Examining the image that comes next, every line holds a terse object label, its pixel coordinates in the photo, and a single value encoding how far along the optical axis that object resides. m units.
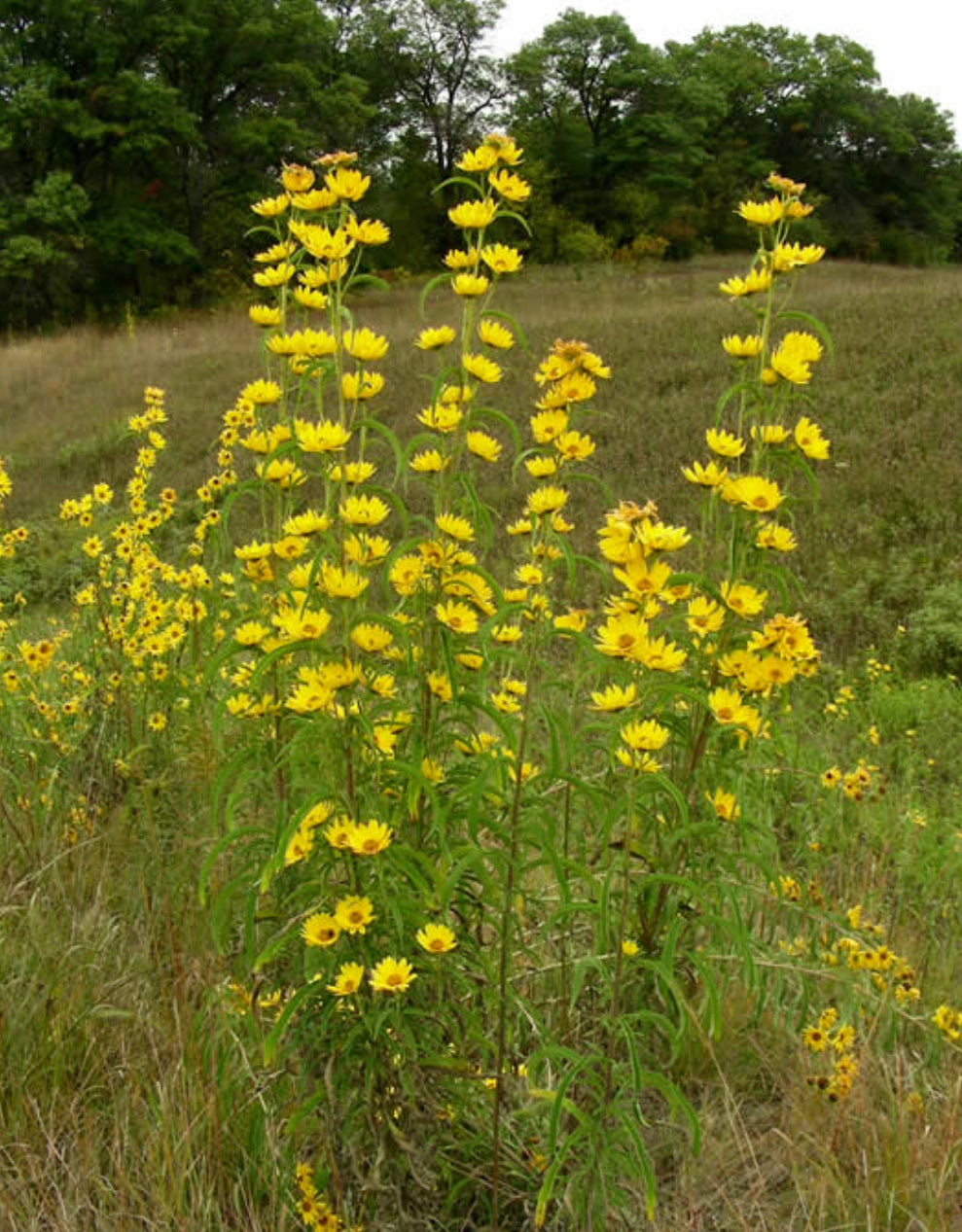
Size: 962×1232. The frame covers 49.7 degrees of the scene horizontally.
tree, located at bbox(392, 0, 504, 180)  31.89
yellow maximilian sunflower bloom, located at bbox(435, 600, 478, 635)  1.57
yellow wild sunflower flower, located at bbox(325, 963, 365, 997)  1.44
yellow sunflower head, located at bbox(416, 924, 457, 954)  1.46
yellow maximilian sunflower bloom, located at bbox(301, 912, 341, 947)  1.49
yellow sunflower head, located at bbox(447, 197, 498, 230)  1.59
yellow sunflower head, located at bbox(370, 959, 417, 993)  1.42
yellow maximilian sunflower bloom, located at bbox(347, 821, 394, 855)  1.44
